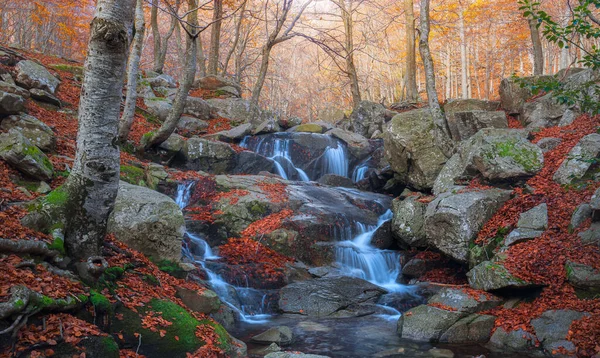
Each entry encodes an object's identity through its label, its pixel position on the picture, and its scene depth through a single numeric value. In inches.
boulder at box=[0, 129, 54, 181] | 322.0
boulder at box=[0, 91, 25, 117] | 394.9
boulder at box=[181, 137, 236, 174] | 626.2
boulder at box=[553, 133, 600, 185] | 397.7
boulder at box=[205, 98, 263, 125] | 847.1
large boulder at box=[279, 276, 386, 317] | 368.8
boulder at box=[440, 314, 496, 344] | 300.3
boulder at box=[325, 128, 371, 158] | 745.6
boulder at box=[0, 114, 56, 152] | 391.5
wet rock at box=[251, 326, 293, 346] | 287.3
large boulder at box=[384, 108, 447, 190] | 542.9
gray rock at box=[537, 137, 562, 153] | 479.5
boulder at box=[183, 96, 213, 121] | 813.9
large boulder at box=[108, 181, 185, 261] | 299.4
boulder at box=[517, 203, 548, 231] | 359.9
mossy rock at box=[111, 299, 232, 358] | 192.7
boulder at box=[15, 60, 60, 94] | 531.2
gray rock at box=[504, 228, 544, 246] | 354.9
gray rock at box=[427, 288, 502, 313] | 319.3
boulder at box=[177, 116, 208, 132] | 754.8
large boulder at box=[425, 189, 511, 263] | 397.7
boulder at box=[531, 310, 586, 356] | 267.1
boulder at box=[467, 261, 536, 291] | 317.7
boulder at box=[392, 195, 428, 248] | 464.8
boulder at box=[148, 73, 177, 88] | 888.9
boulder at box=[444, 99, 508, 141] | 602.5
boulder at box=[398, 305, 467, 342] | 306.5
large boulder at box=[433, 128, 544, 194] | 438.0
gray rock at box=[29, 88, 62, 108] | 539.1
